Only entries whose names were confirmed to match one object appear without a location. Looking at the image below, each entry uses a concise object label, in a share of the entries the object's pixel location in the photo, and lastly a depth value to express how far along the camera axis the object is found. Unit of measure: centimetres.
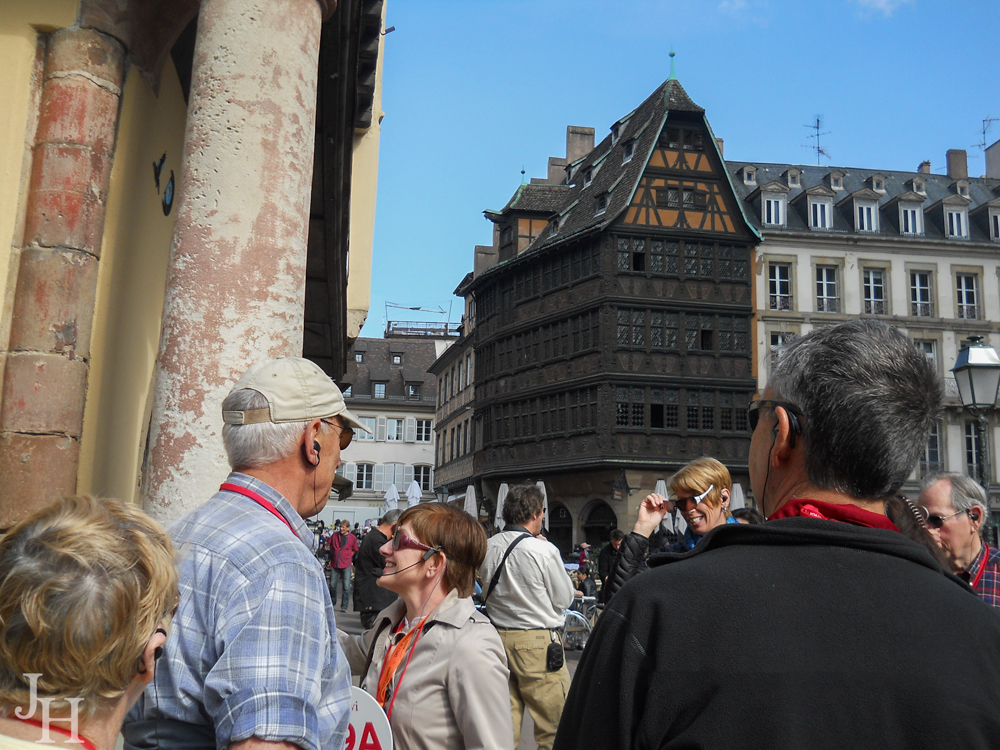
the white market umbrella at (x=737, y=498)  2109
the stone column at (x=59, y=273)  379
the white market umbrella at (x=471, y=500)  2431
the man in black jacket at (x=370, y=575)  948
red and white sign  238
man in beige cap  156
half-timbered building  2955
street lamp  880
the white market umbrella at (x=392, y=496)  3099
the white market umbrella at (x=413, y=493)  2920
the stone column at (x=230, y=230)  319
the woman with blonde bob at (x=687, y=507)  415
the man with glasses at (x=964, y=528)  387
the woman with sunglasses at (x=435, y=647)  279
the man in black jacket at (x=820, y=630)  125
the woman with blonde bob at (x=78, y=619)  123
